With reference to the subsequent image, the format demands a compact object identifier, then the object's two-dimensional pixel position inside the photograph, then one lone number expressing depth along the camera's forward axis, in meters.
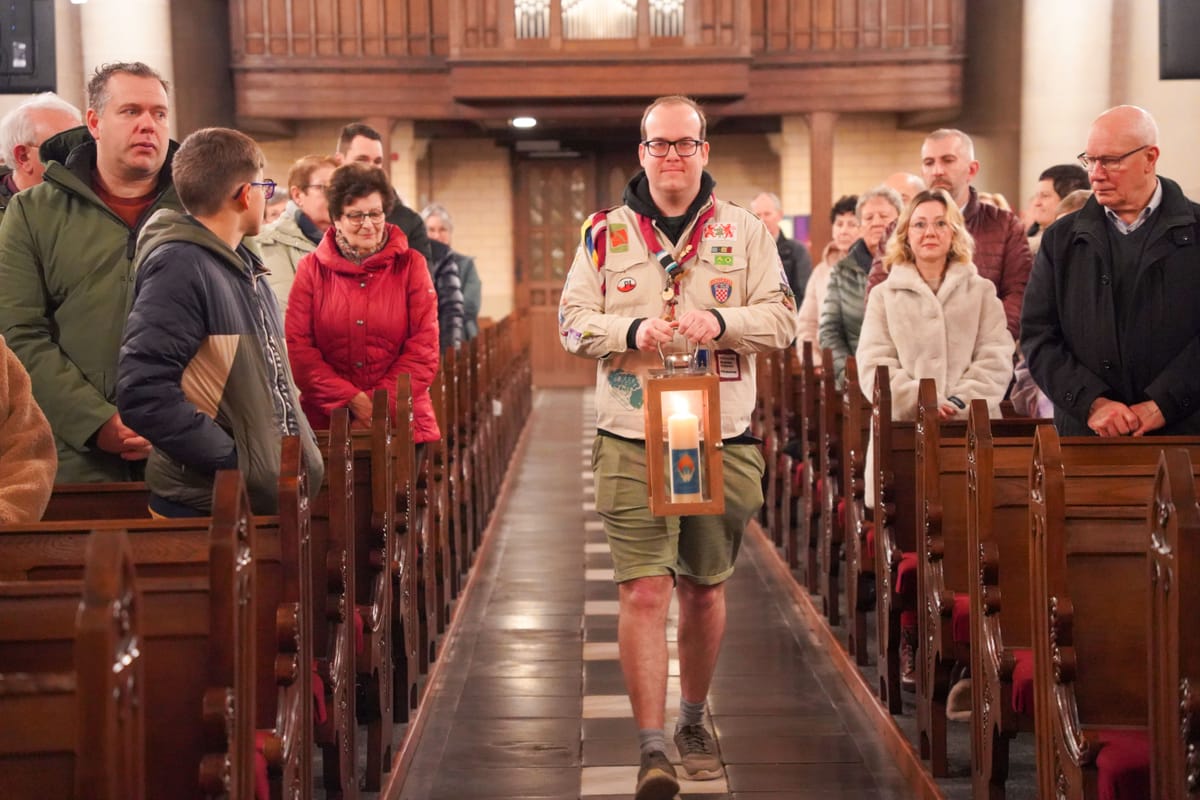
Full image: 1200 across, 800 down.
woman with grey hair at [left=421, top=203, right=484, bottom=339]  9.44
